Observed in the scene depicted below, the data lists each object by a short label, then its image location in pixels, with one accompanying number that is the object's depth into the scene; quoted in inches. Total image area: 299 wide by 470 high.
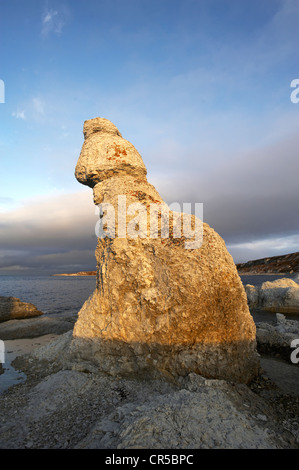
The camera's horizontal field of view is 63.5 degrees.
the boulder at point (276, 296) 1071.9
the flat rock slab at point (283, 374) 356.9
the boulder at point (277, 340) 501.0
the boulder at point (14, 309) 1017.5
